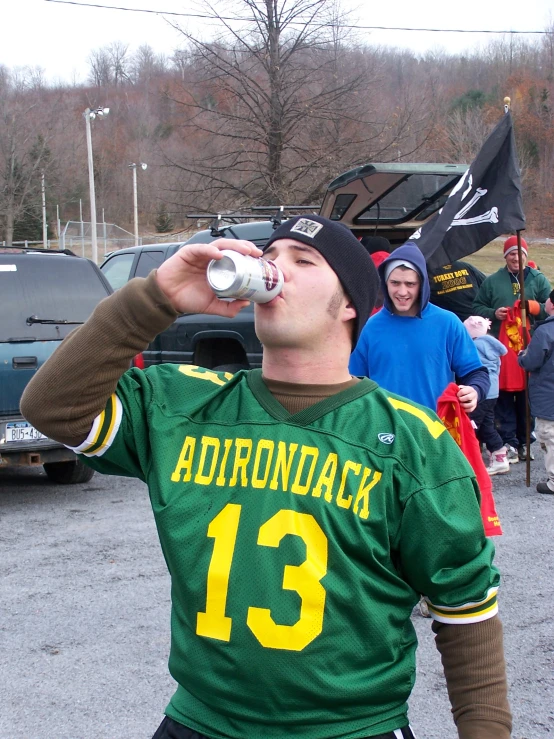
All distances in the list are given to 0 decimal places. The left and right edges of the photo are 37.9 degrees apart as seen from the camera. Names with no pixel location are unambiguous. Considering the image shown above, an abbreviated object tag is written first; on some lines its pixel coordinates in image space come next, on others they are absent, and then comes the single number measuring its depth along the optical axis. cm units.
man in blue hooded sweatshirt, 448
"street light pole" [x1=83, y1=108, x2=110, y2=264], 3006
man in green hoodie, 831
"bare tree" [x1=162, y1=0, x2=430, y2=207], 1584
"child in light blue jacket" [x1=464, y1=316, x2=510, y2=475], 745
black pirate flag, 573
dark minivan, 652
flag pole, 622
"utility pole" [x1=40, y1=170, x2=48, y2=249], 5142
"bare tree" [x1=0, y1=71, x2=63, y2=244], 5303
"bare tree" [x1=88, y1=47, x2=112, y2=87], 7775
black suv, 786
